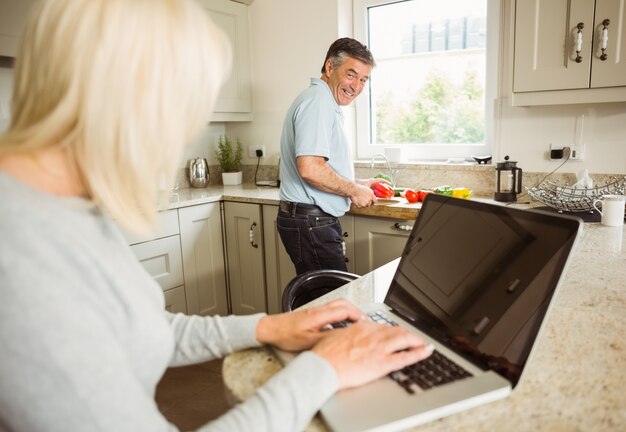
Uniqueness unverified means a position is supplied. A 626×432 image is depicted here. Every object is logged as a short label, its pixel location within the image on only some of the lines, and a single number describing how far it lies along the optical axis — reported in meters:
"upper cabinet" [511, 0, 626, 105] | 1.91
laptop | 0.66
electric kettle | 3.31
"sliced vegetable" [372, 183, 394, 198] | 2.42
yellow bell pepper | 2.27
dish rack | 1.89
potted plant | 3.40
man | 2.10
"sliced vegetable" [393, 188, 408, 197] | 2.54
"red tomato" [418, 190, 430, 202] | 2.32
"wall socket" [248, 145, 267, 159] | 3.47
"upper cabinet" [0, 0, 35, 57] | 2.28
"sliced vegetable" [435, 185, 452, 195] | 2.30
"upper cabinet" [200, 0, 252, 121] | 3.17
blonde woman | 0.50
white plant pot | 3.39
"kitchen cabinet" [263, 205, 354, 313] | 2.71
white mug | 1.74
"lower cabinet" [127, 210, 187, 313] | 2.58
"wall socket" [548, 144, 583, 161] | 2.33
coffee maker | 2.32
